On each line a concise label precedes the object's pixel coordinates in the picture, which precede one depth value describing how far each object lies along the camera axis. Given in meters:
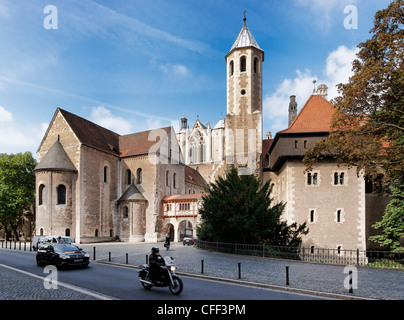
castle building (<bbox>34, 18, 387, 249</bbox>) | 26.39
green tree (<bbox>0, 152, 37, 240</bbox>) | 40.56
